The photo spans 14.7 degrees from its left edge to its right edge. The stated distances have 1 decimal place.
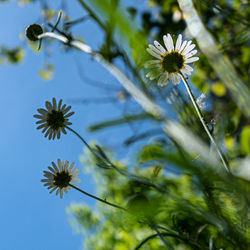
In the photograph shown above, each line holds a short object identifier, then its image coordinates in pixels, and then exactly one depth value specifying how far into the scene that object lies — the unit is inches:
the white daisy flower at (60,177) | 36.2
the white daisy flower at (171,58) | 34.3
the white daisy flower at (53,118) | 35.9
